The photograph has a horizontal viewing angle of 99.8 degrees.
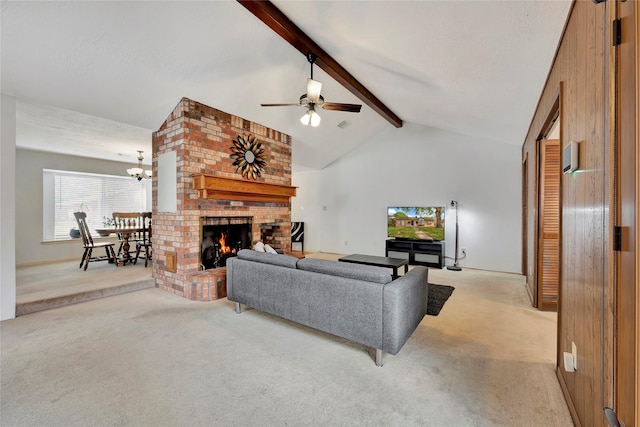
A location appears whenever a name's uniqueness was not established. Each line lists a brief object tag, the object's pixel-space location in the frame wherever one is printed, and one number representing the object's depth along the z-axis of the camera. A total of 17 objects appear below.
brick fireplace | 3.62
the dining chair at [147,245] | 5.06
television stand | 5.48
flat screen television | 5.65
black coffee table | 3.78
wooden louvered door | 3.19
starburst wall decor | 4.28
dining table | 4.84
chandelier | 5.61
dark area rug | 3.19
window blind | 5.61
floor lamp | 5.61
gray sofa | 2.01
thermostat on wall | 1.55
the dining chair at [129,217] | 5.36
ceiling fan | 2.93
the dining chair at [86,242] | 4.73
